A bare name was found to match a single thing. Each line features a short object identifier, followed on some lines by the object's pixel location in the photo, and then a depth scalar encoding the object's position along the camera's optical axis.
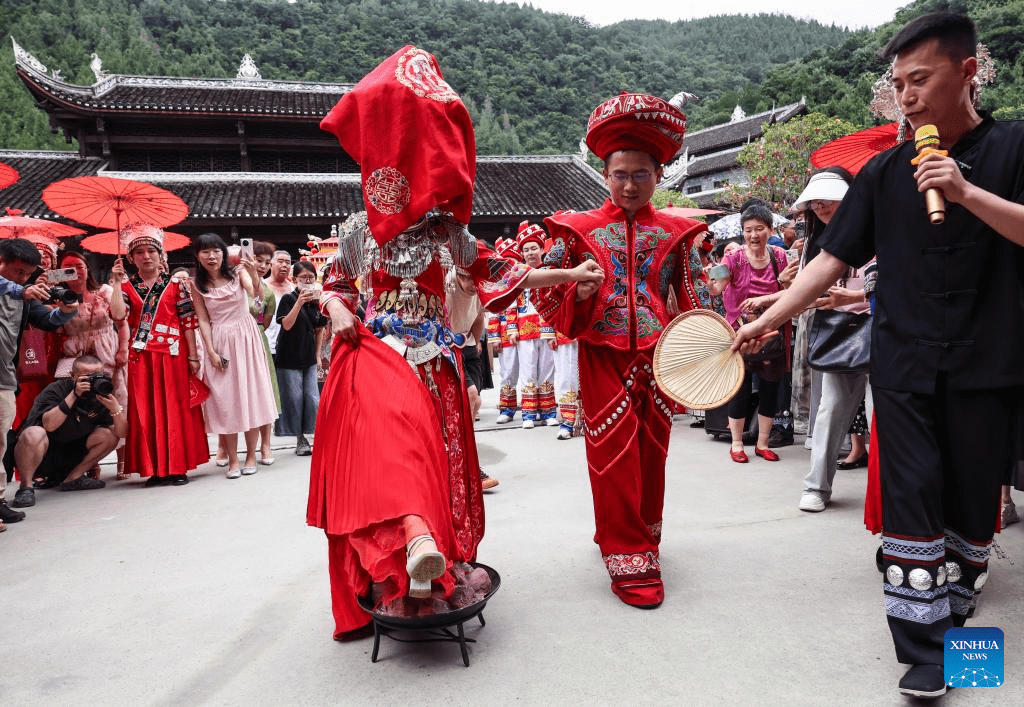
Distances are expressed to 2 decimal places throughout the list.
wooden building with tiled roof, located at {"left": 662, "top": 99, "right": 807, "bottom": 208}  40.22
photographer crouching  4.91
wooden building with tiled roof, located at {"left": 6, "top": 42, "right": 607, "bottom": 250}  15.54
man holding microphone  1.95
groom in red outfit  2.87
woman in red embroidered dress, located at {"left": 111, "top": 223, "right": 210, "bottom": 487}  5.34
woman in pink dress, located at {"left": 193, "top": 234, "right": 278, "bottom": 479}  5.39
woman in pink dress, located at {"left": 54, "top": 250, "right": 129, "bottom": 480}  5.22
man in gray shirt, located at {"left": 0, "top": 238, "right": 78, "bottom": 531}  4.19
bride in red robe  2.28
